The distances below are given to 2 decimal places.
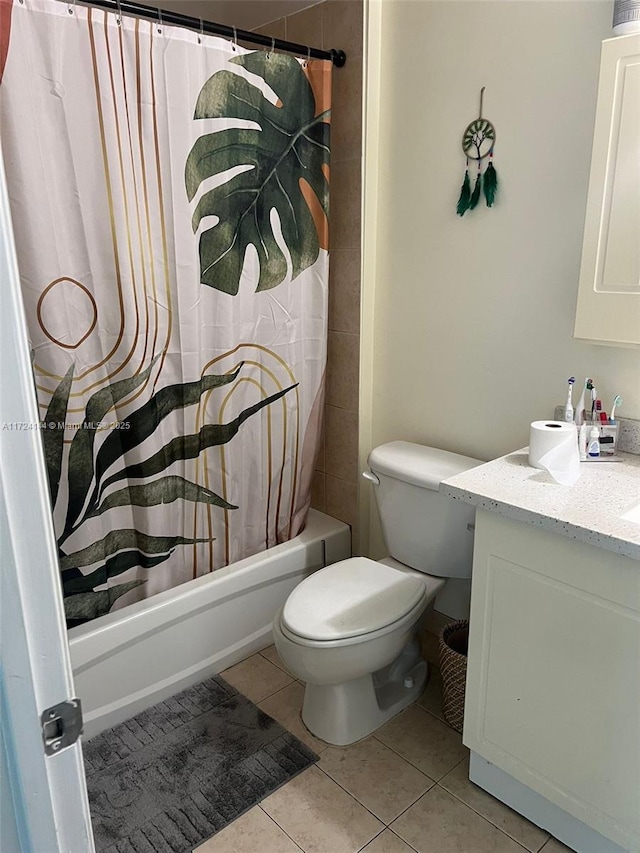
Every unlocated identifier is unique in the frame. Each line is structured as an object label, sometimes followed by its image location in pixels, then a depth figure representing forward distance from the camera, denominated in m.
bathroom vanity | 1.25
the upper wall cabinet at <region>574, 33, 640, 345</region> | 1.33
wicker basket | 1.77
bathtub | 1.81
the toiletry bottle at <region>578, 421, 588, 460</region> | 1.60
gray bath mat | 1.55
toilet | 1.67
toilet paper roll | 1.49
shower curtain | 1.52
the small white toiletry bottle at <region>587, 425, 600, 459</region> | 1.59
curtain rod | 1.58
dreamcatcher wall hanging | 1.77
